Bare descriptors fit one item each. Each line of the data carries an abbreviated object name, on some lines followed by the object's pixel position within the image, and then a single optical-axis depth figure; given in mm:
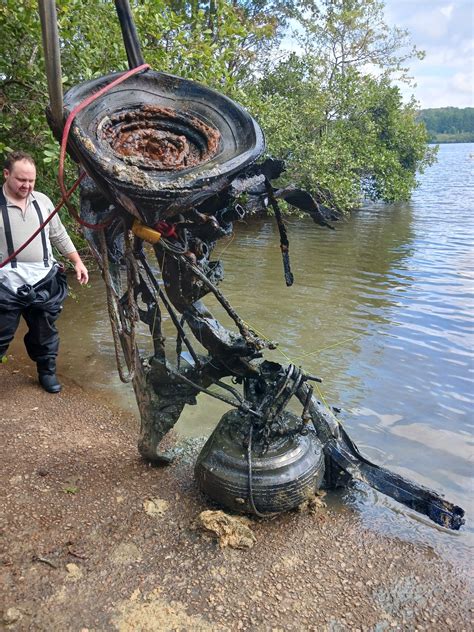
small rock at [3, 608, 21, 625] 2508
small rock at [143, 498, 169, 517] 3428
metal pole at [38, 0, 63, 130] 1980
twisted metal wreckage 2439
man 3994
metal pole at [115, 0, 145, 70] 2613
